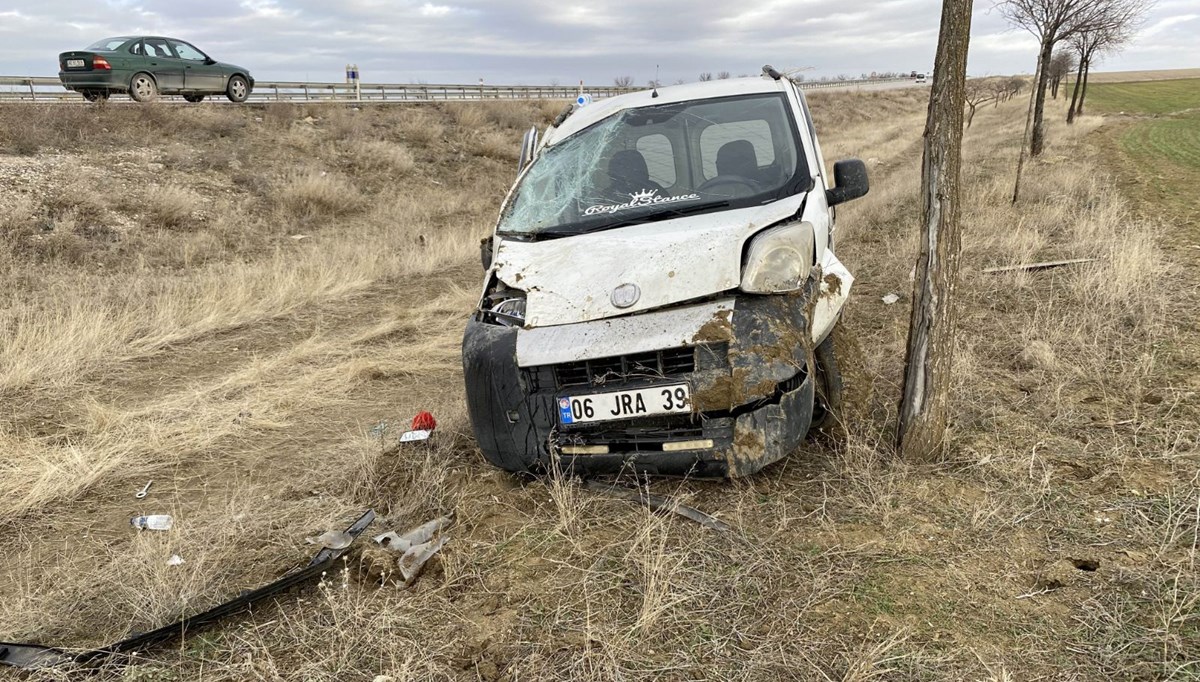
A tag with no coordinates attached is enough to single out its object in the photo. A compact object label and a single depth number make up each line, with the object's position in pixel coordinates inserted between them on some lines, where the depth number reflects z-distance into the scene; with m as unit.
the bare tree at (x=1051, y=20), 13.40
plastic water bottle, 3.66
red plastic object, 4.59
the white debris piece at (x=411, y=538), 3.17
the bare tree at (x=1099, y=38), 17.41
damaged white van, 3.10
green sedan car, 18.05
